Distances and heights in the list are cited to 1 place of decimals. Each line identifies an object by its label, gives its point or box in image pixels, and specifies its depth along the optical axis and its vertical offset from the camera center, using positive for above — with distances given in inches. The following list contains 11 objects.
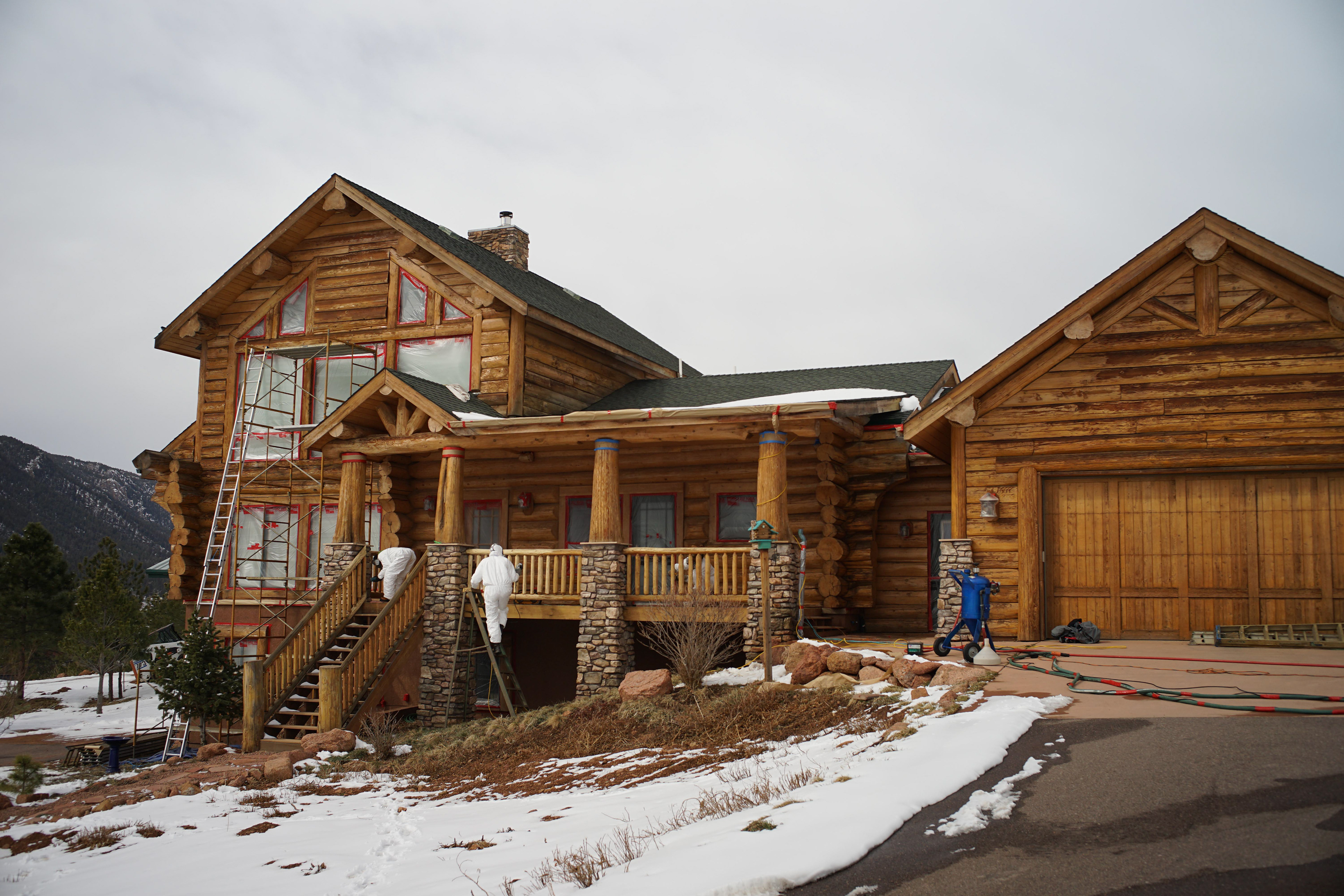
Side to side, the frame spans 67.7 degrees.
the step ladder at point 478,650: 636.7 -70.4
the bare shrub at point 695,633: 498.9 -51.1
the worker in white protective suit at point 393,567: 655.1 -17.7
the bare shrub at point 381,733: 530.9 -107.4
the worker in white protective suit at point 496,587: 620.7 -28.6
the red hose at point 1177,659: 409.4 -51.2
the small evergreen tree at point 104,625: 971.9 -84.5
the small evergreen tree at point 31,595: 1157.1 -66.6
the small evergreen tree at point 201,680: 593.6 -83.9
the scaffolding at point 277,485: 817.5 +44.6
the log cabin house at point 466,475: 606.9 +48.6
